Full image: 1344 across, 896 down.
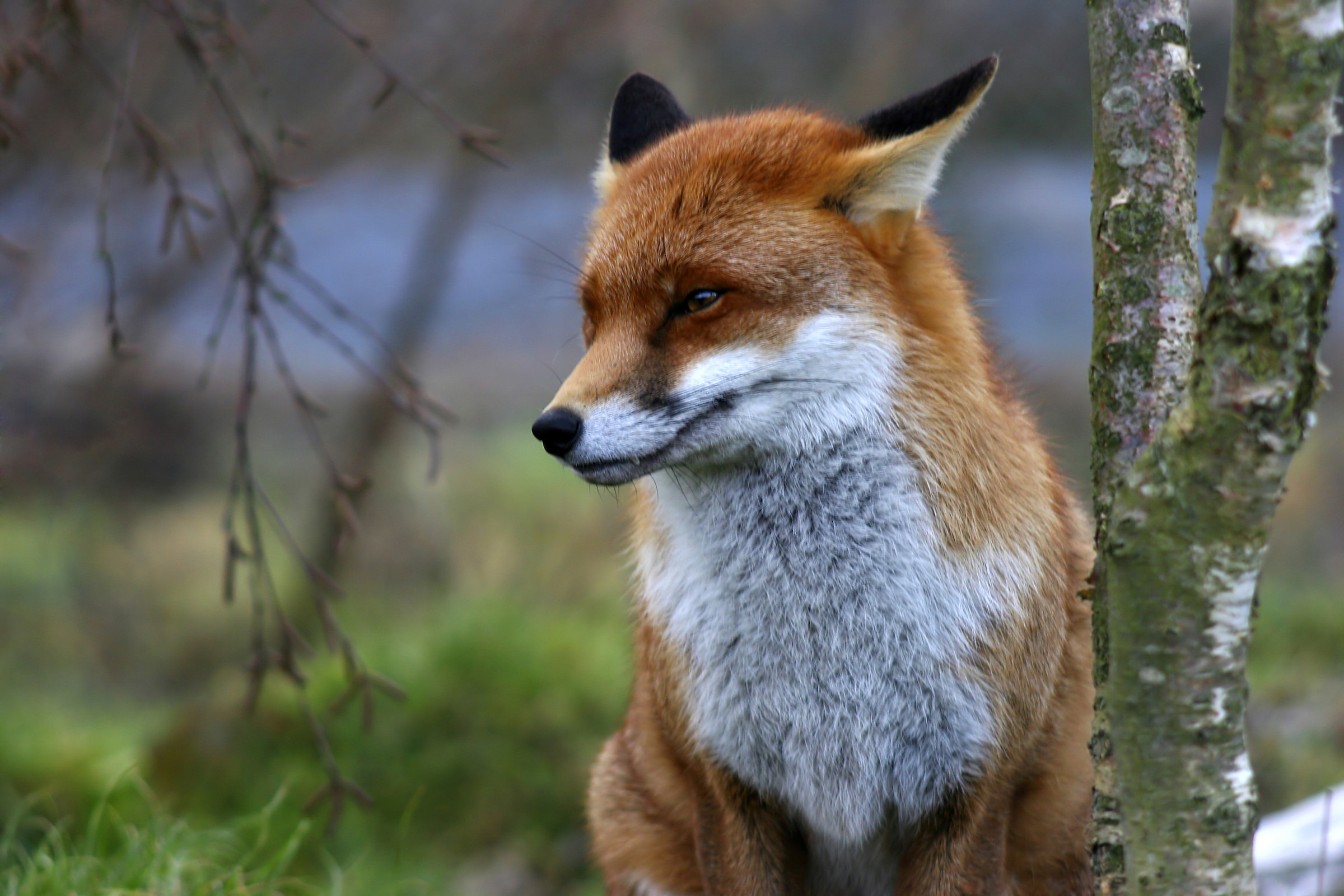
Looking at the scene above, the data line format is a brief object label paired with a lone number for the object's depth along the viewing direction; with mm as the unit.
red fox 6117
